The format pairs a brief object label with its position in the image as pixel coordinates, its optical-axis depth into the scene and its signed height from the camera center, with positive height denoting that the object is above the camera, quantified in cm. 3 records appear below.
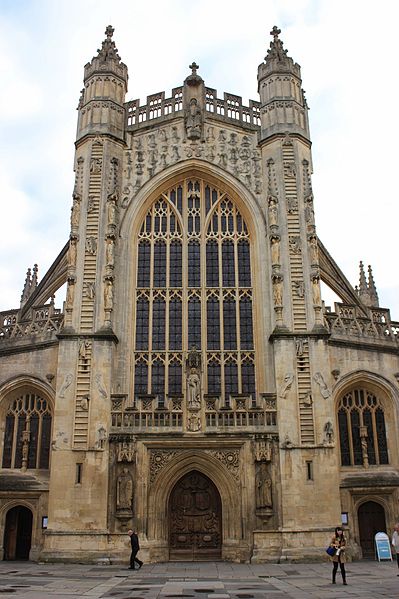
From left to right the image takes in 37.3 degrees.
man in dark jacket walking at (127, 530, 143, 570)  1827 -118
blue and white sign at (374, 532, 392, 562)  2041 -138
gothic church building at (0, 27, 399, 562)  2075 +546
